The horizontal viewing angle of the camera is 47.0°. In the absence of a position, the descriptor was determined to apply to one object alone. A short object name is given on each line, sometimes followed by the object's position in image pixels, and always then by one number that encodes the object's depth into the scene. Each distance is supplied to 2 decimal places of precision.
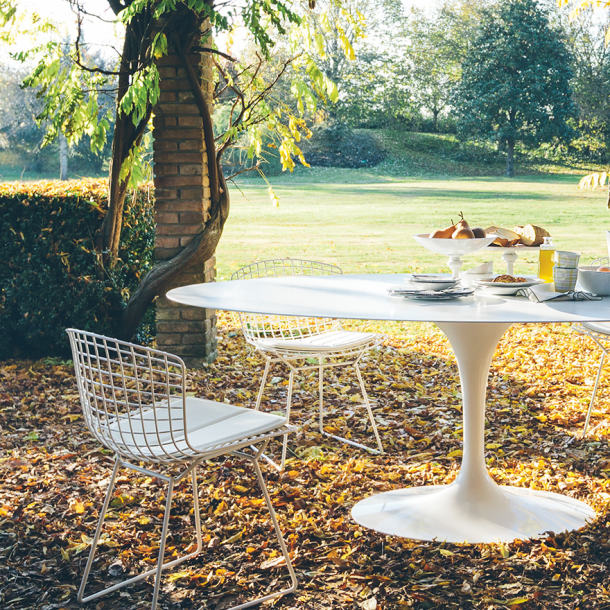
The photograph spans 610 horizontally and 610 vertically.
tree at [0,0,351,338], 3.90
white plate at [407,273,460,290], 2.14
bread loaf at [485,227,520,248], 2.38
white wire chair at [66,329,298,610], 1.77
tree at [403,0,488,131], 19.95
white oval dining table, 2.01
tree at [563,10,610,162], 18.08
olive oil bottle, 2.42
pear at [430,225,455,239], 2.25
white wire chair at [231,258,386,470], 2.88
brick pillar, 4.28
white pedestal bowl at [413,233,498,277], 2.16
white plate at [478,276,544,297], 2.21
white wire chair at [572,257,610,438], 3.07
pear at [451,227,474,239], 2.18
